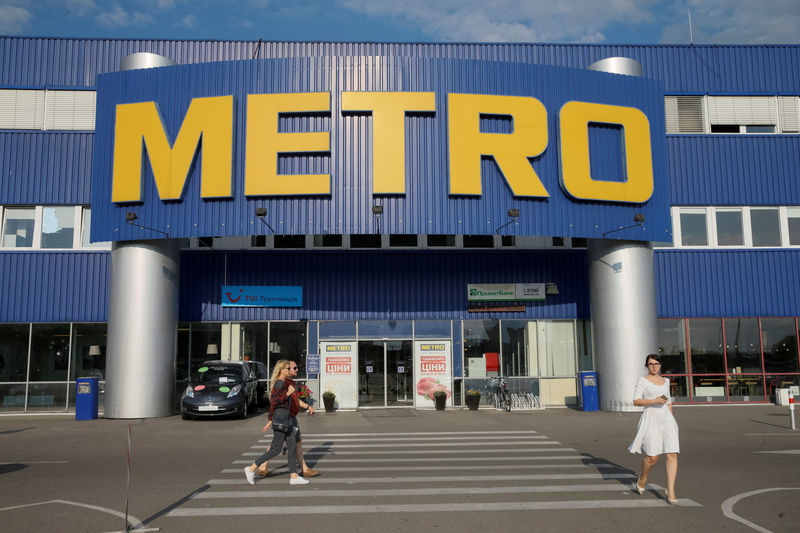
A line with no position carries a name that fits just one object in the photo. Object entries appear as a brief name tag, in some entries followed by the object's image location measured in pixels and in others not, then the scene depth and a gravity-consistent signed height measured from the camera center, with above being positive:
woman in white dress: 8.79 -1.20
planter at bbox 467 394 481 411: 24.20 -2.34
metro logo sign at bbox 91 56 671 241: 21.62 +6.19
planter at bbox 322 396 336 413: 23.91 -2.29
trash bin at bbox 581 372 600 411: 23.38 -1.98
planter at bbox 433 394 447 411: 24.25 -2.33
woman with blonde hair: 10.29 -1.20
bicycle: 23.92 -2.09
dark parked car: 20.61 -1.61
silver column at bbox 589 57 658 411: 22.69 +0.68
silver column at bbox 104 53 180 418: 21.77 +0.30
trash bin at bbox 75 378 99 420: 21.92 -1.91
